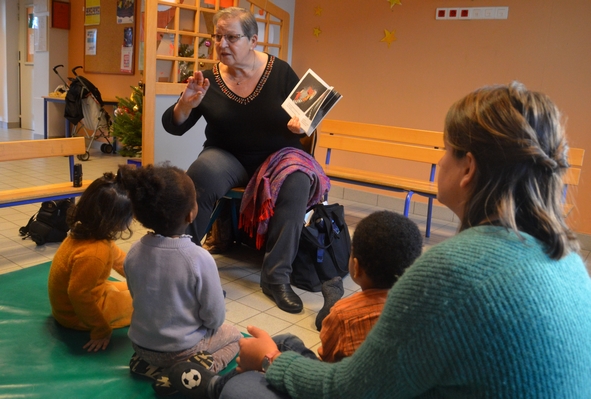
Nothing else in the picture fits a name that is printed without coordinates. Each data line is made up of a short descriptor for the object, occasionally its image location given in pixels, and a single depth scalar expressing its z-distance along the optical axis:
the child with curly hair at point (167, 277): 1.65
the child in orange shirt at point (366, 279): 1.44
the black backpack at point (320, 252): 2.79
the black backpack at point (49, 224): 3.13
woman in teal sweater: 0.83
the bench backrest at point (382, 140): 4.05
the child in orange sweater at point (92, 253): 1.86
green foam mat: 1.69
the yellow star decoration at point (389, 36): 4.49
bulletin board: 7.13
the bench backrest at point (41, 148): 3.01
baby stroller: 6.65
